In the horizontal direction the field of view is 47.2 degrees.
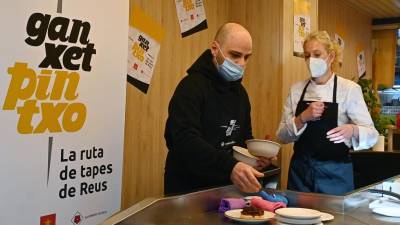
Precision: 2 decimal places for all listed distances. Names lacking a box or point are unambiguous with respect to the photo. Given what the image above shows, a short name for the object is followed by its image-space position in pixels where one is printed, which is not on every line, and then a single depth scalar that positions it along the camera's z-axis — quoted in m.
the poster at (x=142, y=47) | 2.87
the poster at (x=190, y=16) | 3.28
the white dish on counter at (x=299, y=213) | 1.40
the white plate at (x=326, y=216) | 1.46
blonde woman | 2.26
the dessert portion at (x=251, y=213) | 1.44
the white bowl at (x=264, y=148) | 1.83
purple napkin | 1.57
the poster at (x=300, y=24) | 3.55
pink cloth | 1.54
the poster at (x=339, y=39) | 5.55
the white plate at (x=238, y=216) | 1.42
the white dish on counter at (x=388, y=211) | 1.57
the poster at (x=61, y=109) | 1.81
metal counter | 1.38
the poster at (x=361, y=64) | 6.19
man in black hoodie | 1.70
